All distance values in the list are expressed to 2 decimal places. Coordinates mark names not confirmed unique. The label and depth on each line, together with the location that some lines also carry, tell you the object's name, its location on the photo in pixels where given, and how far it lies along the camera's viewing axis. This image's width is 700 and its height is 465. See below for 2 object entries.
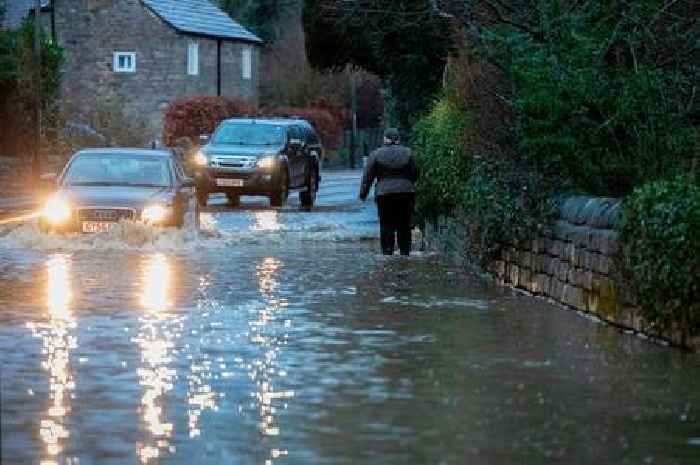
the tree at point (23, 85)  55.59
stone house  78.50
